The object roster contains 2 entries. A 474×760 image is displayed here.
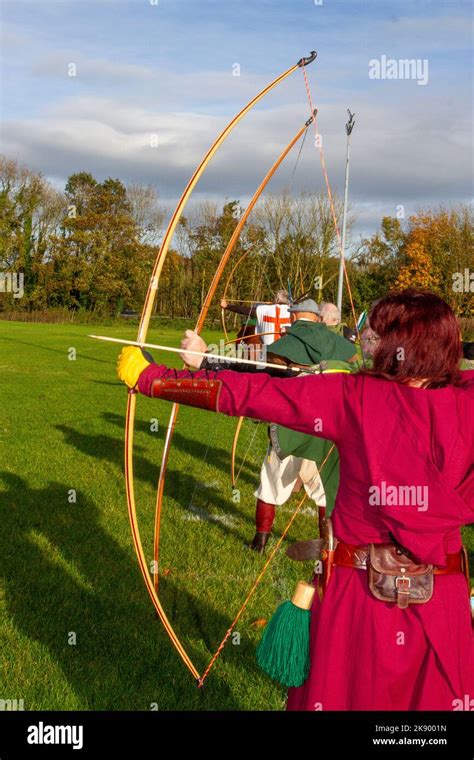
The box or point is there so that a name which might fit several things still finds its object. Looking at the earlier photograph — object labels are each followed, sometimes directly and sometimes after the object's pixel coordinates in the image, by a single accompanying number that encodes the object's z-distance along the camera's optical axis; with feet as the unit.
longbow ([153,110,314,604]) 11.69
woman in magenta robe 6.78
